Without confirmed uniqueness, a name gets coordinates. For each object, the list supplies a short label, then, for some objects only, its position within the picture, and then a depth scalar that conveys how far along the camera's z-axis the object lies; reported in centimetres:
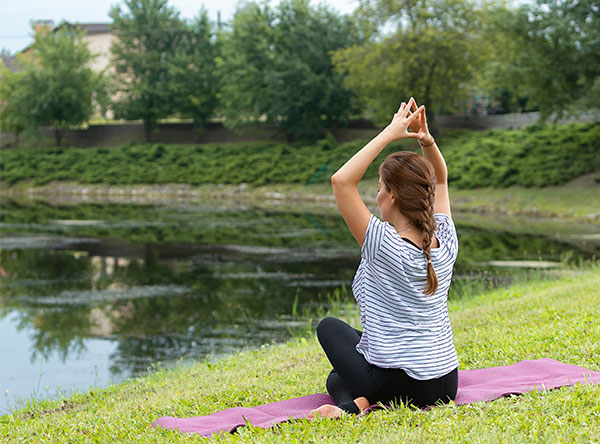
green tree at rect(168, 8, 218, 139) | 5159
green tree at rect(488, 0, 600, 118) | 2733
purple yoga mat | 459
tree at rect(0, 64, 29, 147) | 5179
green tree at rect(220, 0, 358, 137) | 4475
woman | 419
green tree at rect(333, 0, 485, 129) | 3822
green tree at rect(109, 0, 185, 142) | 5234
